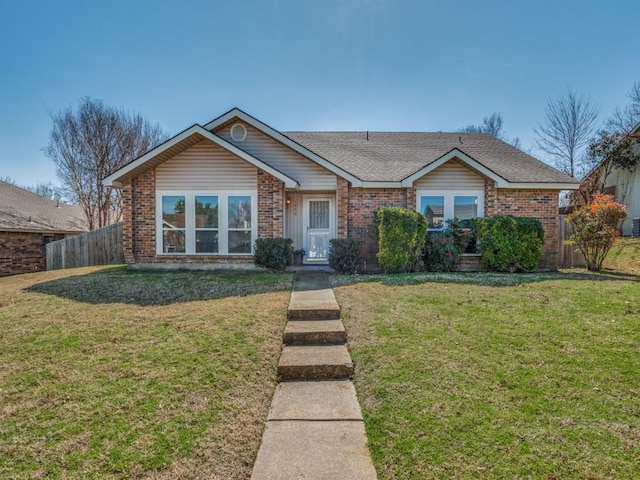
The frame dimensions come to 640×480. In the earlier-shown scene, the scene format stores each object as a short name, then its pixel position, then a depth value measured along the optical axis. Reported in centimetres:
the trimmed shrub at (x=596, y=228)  995
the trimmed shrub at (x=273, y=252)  1021
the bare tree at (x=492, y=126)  3472
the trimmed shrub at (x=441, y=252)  1046
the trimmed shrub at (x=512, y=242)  1007
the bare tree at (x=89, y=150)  2114
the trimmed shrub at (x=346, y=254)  1009
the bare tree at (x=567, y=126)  2431
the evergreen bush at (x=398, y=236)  960
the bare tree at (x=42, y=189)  4357
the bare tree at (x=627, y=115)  2198
